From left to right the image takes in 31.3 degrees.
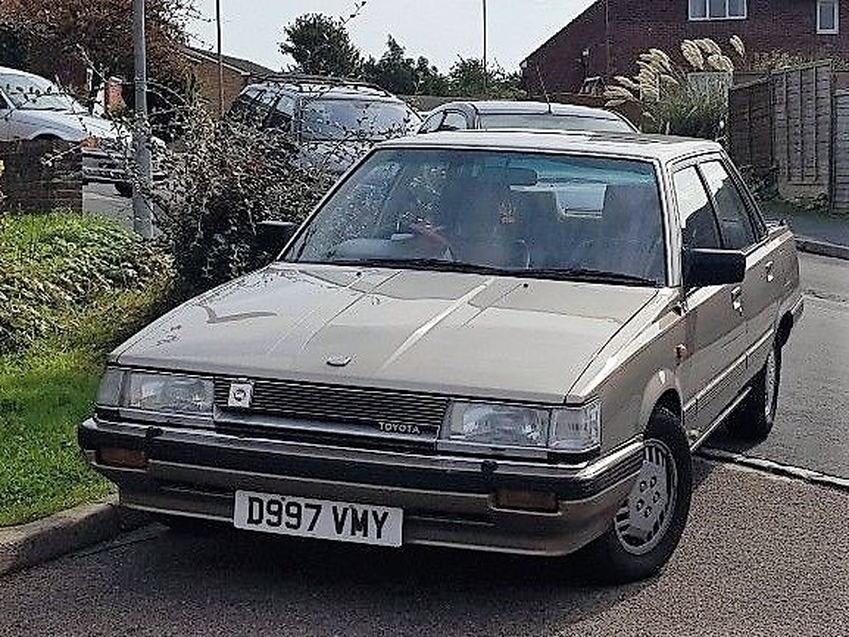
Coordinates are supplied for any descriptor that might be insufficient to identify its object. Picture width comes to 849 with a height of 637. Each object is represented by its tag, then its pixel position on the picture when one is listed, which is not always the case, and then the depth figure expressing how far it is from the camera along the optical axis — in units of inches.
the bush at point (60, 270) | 370.9
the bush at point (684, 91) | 1222.3
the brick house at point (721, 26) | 1978.3
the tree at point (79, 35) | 1320.1
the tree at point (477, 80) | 2190.0
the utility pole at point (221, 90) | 439.0
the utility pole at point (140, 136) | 390.6
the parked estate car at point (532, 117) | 561.9
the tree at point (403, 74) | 2504.9
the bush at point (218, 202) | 381.7
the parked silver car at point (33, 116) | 845.8
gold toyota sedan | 193.9
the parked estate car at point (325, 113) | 425.4
